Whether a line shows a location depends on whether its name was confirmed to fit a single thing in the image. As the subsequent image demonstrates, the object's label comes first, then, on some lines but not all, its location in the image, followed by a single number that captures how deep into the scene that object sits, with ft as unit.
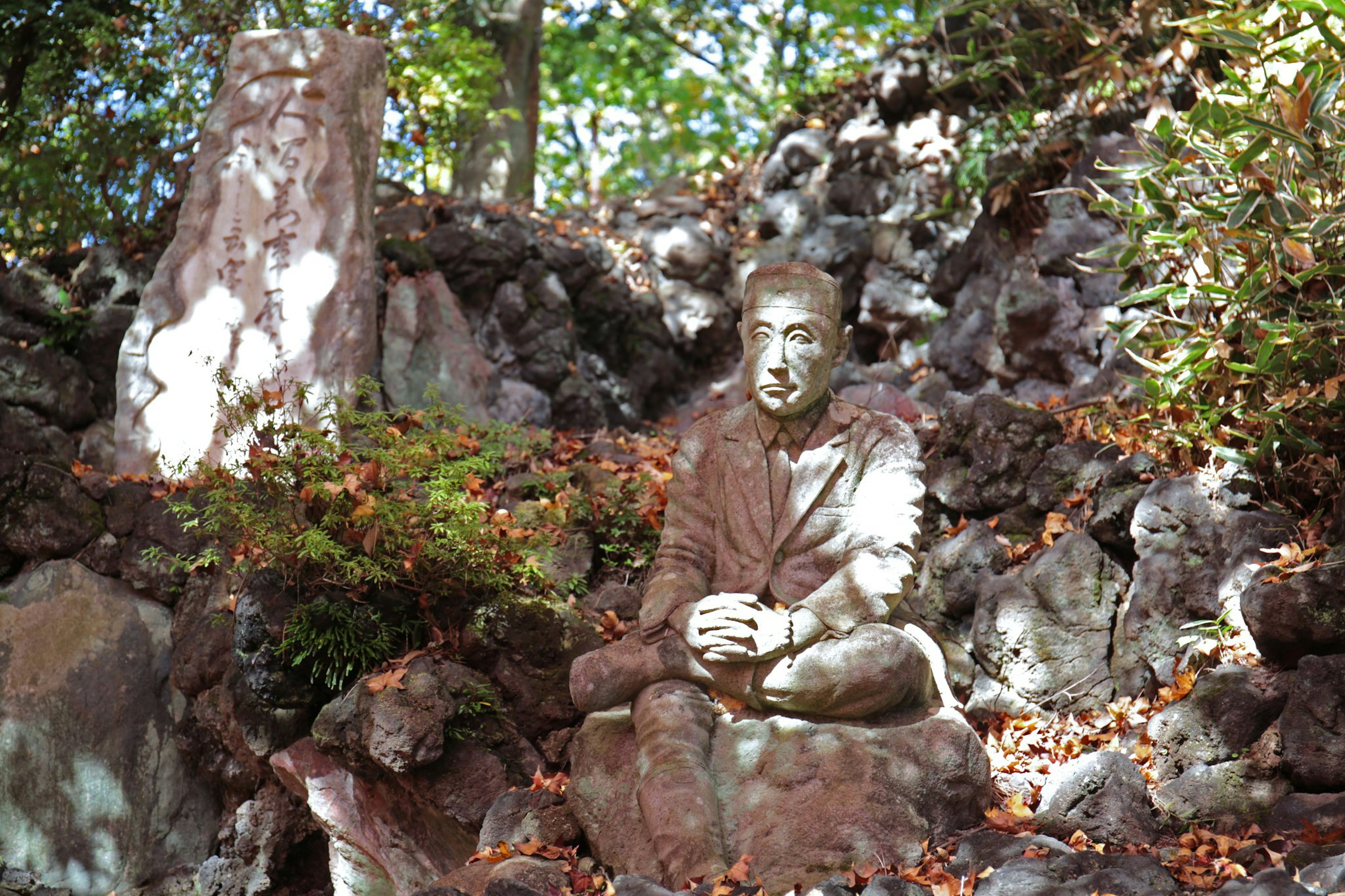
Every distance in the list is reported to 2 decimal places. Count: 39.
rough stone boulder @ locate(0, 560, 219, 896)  20.34
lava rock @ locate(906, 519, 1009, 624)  20.83
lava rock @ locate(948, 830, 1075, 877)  13.11
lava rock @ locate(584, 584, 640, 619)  20.30
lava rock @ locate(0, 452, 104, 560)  21.86
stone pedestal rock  13.64
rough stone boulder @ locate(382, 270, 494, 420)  29.76
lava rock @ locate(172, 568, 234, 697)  20.21
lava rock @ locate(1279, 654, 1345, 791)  15.10
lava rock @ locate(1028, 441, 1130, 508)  21.33
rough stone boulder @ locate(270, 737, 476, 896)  17.37
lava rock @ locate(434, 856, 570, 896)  13.94
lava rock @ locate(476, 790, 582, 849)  15.40
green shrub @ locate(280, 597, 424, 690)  17.74
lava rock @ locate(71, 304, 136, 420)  27.53
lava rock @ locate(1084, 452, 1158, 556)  19.99
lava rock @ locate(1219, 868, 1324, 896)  11.30
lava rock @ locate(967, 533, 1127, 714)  19.47
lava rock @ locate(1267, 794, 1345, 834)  14.03
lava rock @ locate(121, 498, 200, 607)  21.81
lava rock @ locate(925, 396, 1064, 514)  22.09
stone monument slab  25.36
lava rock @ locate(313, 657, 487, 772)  16.53
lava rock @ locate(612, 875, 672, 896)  12.47
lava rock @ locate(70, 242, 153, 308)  28.25
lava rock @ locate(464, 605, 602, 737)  18.26
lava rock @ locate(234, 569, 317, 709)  17.85
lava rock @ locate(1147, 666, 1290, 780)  16.10
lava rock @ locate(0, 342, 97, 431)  26.32
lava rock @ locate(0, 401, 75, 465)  25.40
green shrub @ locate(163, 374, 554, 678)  17.85
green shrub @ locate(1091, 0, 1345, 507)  17.84
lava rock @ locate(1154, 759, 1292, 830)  15.48
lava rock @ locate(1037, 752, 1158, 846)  14.67
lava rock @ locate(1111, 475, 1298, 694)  18.19
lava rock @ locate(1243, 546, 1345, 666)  16.16
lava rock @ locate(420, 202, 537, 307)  31.45
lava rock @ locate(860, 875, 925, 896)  12.55
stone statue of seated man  14.39
